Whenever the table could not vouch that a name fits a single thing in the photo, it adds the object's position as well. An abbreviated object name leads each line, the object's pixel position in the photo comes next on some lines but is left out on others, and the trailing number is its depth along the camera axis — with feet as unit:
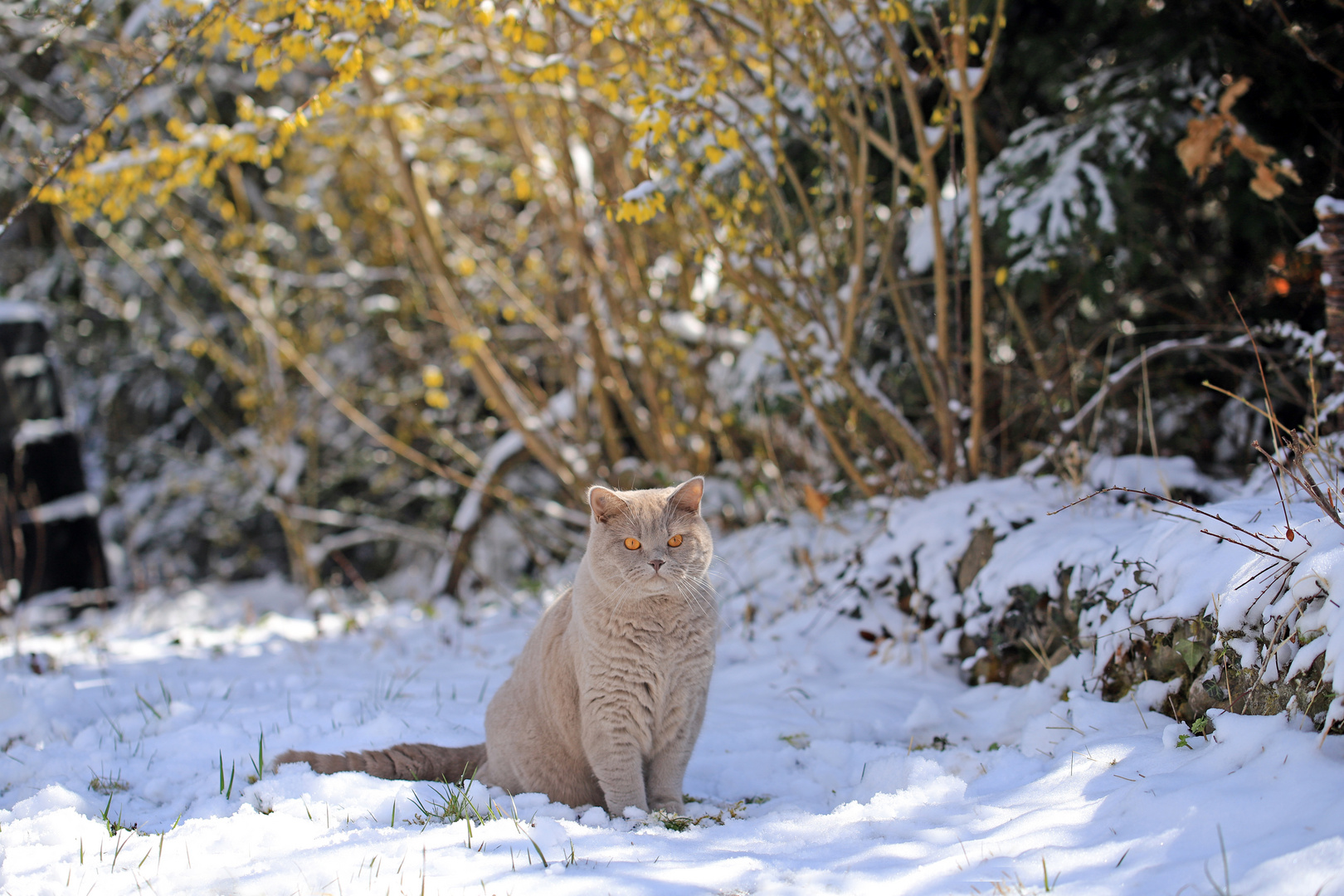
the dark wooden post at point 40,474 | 20.66
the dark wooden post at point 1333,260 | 9.80
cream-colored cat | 8.20
